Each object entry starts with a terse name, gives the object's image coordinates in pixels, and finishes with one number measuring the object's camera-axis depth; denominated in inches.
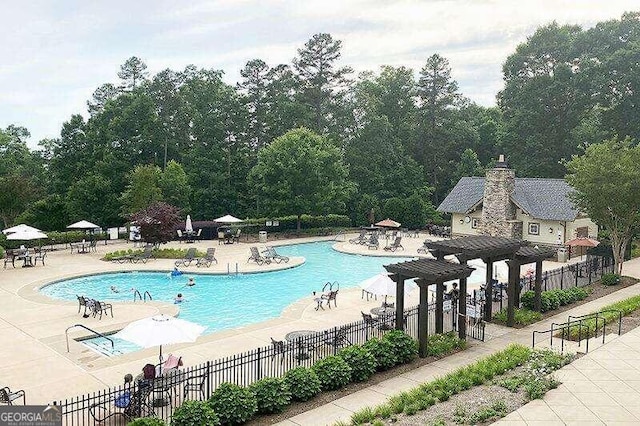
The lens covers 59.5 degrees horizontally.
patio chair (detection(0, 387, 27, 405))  445.3
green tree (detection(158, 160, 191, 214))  1828.2
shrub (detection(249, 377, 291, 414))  461.7
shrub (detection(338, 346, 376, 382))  535.2
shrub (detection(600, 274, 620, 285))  1011.3
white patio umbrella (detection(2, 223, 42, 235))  1294.3
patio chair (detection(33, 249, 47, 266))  1220.2
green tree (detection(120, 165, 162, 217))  1663.4
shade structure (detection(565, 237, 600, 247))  1232.2
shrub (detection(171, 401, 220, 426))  413.1
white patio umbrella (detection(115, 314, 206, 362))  483.5
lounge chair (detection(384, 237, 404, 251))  1489.9
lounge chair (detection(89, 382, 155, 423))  437.4
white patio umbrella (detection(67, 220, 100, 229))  1407.5
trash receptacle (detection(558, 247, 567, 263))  1316.4
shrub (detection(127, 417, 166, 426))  390.8
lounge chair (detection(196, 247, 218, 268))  1218.6
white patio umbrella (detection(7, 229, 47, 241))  1238.9
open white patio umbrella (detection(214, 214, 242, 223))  1639.4
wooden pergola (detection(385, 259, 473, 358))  598.5
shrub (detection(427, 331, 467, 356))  616.4
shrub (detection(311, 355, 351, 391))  510.9
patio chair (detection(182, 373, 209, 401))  470.5
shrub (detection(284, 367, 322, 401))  485.1
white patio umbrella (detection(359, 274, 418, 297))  732.0
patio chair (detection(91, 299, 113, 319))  770.1
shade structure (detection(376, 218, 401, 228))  1770.4
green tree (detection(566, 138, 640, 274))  1015.0
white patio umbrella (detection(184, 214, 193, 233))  1603.1
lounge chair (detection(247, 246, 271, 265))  1255.5
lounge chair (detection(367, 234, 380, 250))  1535.4
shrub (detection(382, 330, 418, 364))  583.8
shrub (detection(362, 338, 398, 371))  566.3
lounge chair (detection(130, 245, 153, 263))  1274.6
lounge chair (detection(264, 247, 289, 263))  1298.6
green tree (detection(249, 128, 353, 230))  1769.2
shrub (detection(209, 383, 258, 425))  434.3
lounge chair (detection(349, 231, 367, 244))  1635.1
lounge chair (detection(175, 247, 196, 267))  1240.8
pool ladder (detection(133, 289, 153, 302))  902.1
